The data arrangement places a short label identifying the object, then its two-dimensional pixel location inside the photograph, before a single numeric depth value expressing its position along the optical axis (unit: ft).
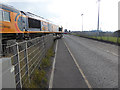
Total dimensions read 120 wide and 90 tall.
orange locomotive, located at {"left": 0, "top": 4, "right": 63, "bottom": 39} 32.39
